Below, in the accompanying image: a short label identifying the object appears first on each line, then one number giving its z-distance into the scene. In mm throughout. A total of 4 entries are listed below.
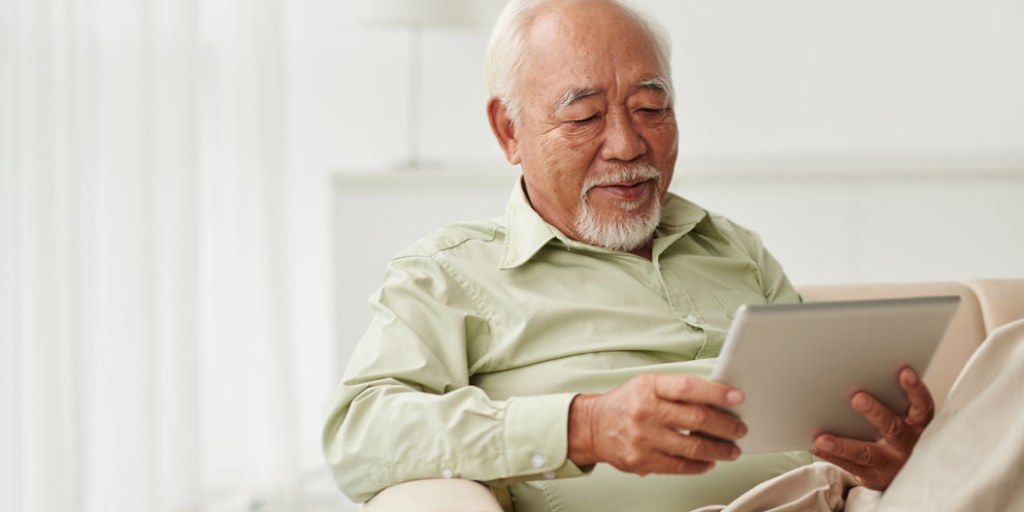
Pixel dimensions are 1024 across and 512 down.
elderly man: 1740
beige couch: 2048
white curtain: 2488
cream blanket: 1620
